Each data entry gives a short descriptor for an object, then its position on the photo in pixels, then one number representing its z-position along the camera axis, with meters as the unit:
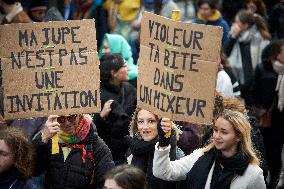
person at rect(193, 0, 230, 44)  19.40
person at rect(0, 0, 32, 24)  17.04
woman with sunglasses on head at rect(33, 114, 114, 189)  10.24
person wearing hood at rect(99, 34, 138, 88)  16.38
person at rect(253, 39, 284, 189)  15.46
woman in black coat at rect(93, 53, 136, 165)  13.10
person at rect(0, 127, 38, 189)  9.83
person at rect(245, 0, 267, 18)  20.48
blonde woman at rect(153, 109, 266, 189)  9.76
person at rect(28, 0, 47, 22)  19.72
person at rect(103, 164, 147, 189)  8.60
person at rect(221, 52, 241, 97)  15.63
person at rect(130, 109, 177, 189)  10.57
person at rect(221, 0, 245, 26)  21.40
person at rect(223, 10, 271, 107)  18.02
